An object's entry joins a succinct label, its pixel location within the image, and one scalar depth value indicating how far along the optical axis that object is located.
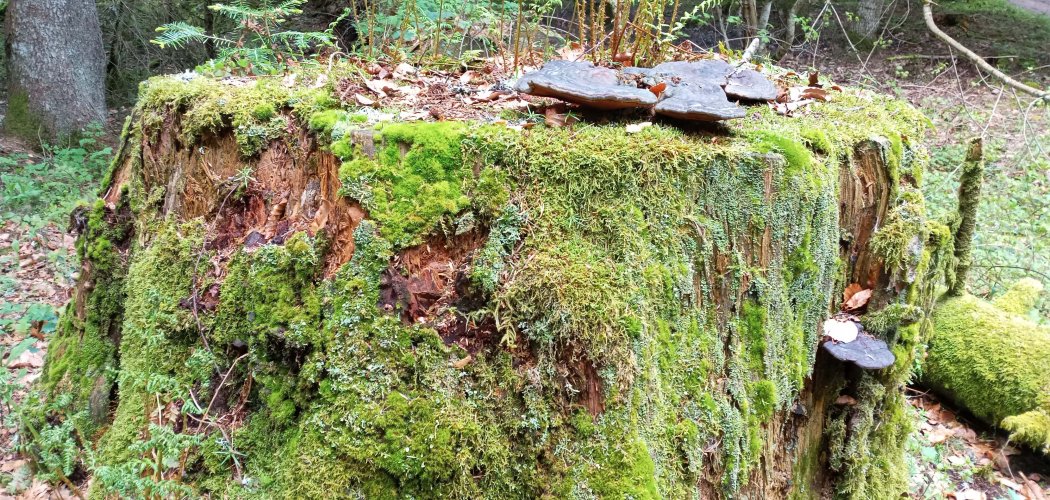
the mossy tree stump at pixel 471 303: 2.25
